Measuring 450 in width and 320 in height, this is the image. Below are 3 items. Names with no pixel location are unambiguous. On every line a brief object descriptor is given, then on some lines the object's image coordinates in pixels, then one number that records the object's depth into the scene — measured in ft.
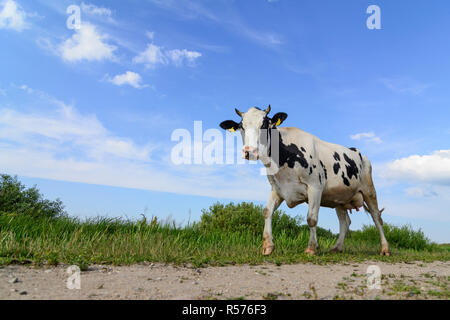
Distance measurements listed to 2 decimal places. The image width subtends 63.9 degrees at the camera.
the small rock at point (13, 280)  14.55
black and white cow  26.27
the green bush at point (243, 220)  42.14
